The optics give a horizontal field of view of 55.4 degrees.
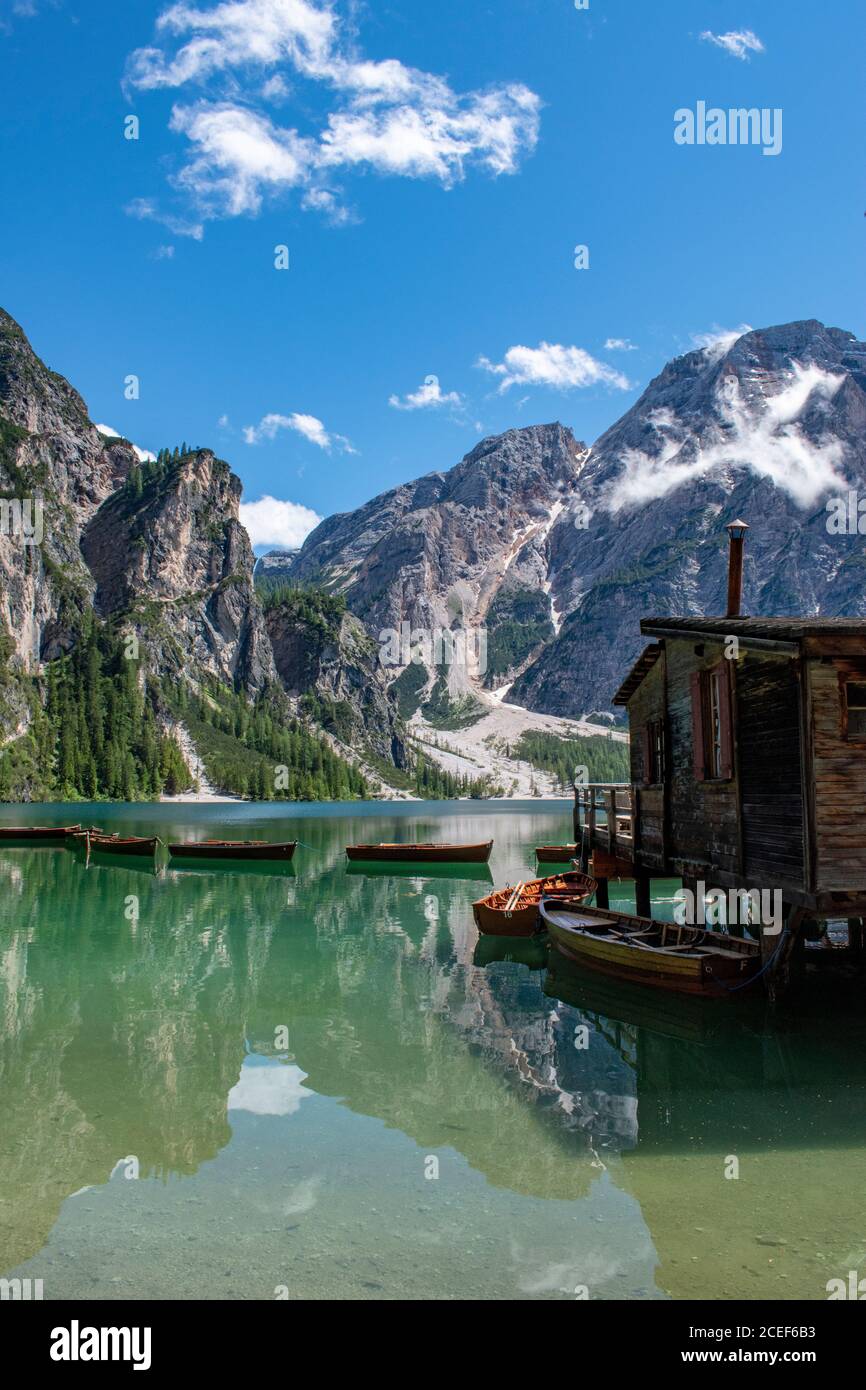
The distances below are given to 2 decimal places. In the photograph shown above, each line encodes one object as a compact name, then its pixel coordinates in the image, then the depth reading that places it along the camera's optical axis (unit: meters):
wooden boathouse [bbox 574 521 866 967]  16.09
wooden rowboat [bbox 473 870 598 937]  28.89
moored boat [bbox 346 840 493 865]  59.97
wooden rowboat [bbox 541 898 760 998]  19.08
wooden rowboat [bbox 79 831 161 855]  63.19
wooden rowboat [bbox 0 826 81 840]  76.19
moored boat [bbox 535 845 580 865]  59.84
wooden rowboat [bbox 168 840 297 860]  60.97
